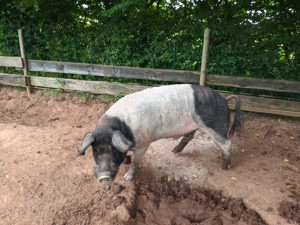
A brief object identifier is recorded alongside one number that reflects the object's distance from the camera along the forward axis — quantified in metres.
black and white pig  2.79
